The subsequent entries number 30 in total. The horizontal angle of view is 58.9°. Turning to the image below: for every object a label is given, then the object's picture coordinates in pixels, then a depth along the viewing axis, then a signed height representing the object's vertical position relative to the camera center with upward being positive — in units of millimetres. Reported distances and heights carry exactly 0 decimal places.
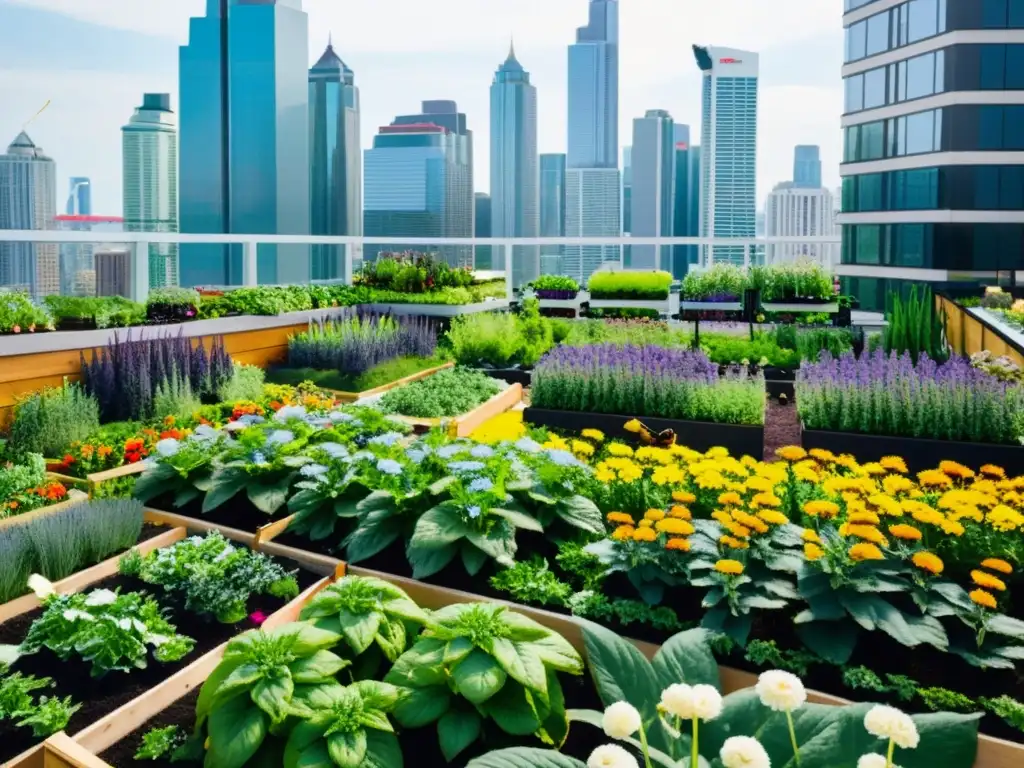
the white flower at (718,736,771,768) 1440 -708
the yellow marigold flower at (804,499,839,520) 2826 -616
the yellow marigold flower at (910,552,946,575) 2539 -703
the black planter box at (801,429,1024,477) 4828 -756
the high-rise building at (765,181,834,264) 63344 +7158
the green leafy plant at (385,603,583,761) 2229 -923
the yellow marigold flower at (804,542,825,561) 2608 -694
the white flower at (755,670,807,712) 1591 -672
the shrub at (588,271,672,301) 10195 +272
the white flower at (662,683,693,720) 1532 -665
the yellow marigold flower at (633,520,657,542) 2795 -690
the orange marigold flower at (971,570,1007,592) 2402 -717
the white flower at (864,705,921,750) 1478 -682
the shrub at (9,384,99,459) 4695 -602
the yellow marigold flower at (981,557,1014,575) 2510 -706
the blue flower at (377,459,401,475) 3381 -584
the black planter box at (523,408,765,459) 5215 -699
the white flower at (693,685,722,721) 1538 -672
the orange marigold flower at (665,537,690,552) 2746 -708
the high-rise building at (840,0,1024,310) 31734 +6438
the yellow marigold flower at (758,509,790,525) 2830 -641
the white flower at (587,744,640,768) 1444 -726
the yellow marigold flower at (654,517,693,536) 2766 -660
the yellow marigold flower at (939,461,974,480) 3393 -592
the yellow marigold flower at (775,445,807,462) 3553 -555
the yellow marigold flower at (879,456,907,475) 3401 -572
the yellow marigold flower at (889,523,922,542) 2631 -641
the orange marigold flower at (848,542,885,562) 2545 -678
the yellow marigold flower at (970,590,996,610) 2389 -757
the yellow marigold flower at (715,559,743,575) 2598 -734
